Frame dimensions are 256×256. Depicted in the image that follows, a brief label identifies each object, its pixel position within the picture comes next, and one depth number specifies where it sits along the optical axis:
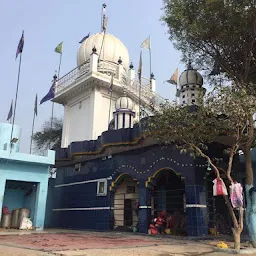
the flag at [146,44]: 21.52
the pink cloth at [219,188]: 10.23
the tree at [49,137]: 31.05
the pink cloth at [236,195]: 10.11
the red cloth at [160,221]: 15.05
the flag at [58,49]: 25.75
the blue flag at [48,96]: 23.60
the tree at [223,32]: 12.03
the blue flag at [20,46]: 19.81
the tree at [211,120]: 10.27
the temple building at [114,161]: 15.10
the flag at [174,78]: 20.18
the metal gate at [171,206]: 15.14
